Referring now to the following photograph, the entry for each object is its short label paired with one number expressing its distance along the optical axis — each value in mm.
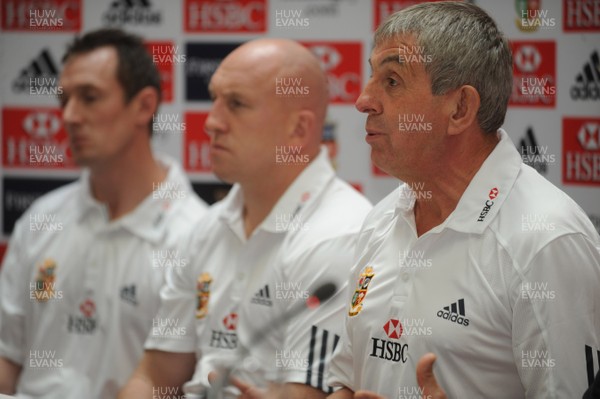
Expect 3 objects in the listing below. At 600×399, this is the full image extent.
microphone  3277
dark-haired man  5836
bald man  4770
